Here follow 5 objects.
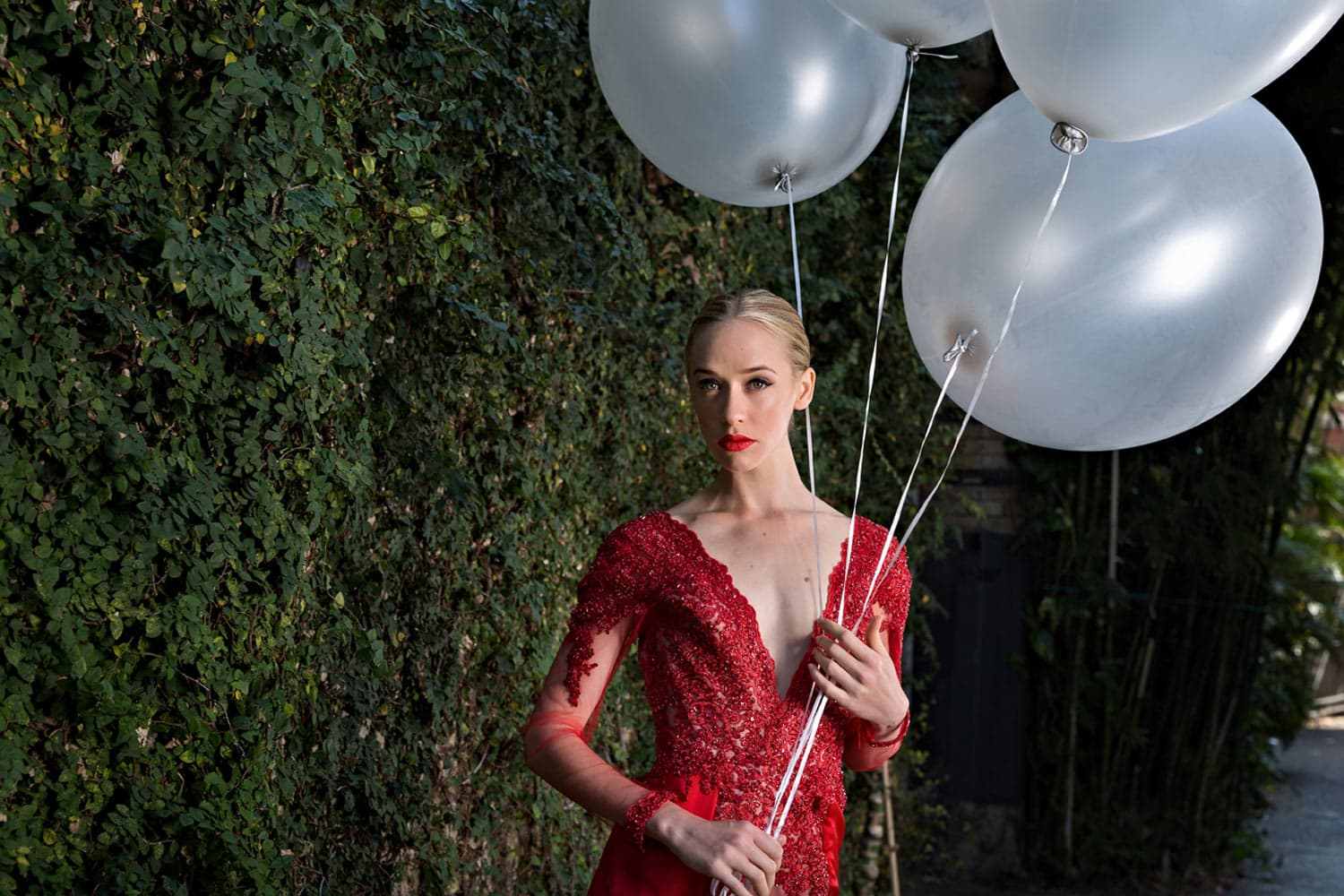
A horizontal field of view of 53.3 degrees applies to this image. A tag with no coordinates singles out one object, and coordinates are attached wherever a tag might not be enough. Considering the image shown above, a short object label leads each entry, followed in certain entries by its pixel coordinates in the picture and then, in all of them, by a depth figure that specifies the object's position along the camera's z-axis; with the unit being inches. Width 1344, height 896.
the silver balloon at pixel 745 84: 78.4
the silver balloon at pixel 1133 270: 66.1
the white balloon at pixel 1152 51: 56.6
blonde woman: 68.1
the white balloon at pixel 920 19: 74.9
